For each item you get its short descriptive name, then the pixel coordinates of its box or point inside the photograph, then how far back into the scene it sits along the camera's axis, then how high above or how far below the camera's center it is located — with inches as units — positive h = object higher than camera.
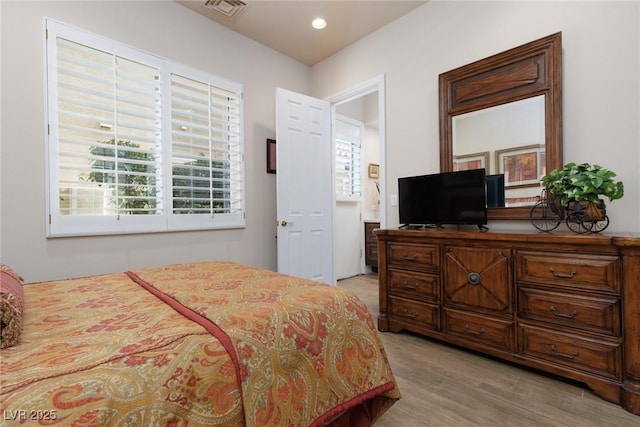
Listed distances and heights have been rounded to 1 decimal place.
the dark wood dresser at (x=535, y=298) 63.7 -23.2
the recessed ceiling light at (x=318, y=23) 125.1 +80.3
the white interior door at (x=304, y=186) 133.8 +12.3
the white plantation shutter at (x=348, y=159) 192.7 +34.9
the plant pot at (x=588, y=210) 72.7 -0.5
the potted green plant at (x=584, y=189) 70.7 +4.6
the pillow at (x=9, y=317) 32.8 -11.5
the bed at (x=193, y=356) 26.6 -15.2
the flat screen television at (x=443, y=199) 92.8 +3.9
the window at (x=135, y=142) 91.4 +26.0
